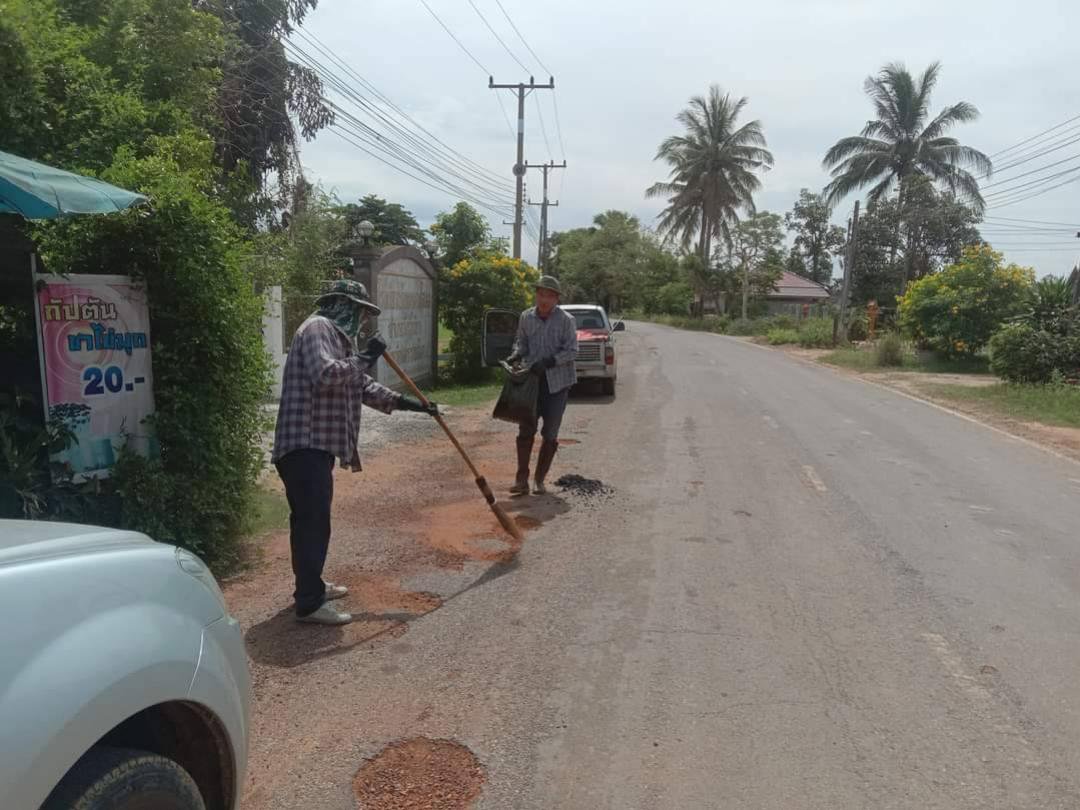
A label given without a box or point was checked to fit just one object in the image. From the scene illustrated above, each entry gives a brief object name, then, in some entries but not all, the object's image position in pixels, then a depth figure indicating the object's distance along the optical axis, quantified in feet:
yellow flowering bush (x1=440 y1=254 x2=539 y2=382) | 54.39
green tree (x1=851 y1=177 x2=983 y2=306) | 119.96
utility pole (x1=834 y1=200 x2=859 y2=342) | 102.68
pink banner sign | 13.93
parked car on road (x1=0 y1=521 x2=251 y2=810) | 5.27
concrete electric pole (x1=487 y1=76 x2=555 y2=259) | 86.74
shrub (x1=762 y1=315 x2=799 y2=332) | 130.82
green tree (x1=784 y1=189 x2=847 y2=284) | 193.47
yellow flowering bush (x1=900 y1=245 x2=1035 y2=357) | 71.36
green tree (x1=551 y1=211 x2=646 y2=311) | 214.69
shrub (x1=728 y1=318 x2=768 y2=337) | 142.04
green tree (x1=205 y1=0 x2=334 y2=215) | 46.62
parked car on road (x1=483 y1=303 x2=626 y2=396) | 47.67
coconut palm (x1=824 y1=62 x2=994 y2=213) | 115.85
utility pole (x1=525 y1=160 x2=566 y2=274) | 144.15
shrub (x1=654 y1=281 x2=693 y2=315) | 190.70
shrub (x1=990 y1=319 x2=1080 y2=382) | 55.88
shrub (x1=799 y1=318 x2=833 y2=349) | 109.09
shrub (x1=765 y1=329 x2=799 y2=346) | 116.57
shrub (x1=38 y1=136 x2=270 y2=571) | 14.82
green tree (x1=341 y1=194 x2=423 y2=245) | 113.09
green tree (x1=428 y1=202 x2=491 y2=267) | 65.05
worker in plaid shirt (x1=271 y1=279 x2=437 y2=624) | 13.58
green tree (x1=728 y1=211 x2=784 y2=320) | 154.96
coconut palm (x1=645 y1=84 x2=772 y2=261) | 145.89
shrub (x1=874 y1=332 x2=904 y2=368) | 78.02
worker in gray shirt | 23.29
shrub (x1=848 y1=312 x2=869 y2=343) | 108.17
